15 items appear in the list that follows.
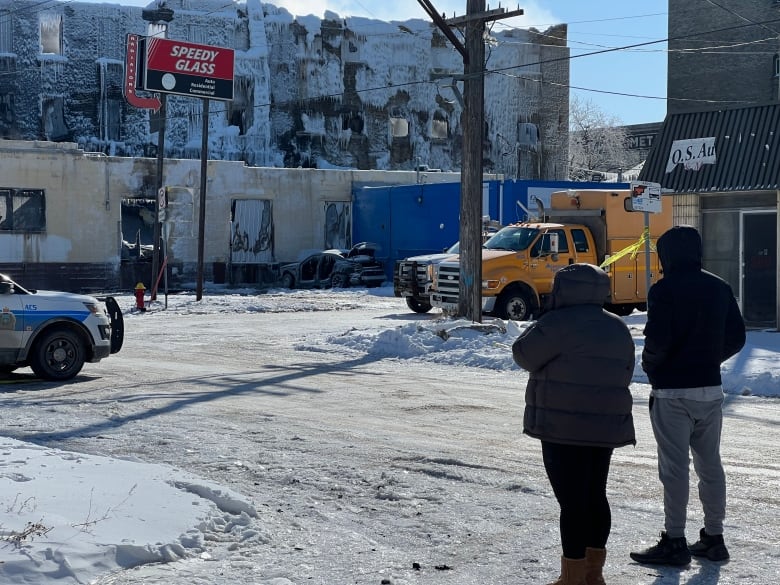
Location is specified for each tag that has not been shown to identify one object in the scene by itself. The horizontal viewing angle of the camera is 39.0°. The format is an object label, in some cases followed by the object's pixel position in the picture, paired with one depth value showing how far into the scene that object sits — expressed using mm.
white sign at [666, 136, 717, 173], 21250
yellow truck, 23469
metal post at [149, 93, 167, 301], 31369
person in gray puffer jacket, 5465
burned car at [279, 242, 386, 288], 39188
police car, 14203
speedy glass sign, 36219
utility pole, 19312
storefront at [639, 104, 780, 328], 20484
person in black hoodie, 6230
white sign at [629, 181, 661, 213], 16250
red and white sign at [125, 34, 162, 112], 42438
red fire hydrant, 28500
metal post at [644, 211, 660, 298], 16505
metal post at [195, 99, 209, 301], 31688
